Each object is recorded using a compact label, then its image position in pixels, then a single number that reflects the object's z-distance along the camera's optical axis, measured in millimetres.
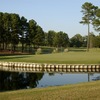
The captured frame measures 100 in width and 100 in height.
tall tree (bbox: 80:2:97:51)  93312
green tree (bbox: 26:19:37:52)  105031
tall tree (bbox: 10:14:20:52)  93656
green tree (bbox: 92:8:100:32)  78575
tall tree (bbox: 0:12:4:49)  89625
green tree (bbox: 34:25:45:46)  108312
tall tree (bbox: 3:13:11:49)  91481
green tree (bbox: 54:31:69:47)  158712
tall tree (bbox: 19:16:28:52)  100831
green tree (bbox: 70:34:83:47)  178375
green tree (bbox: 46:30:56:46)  172250
